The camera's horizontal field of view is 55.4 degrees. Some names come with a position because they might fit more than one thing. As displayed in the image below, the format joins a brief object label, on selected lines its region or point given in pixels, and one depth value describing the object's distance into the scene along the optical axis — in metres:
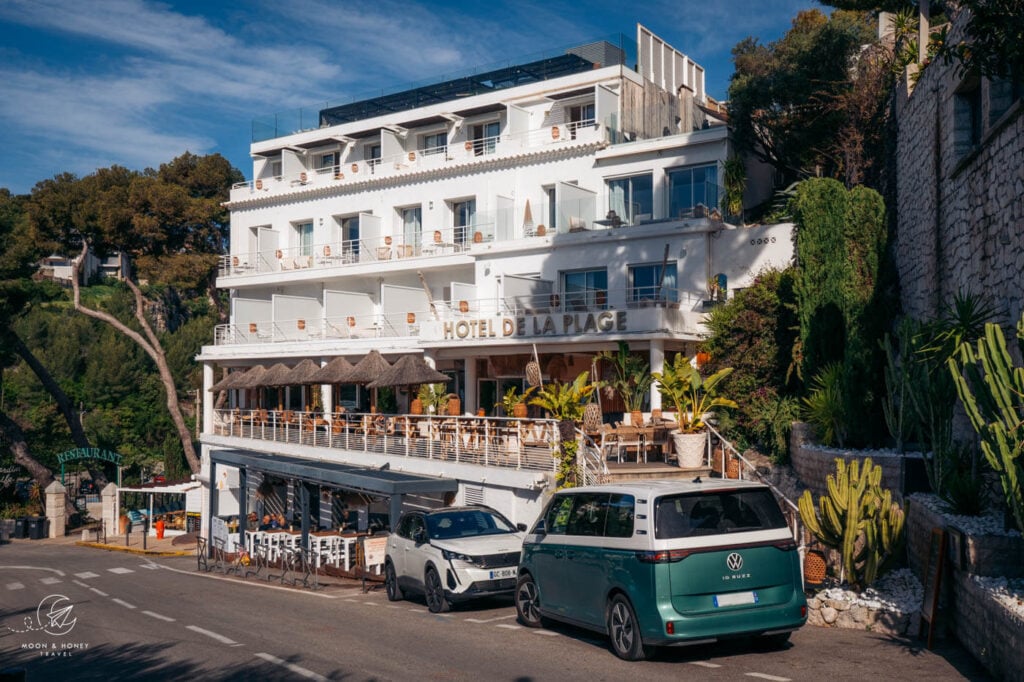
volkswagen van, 10.42
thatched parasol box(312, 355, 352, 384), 32.22
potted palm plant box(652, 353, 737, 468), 21.39
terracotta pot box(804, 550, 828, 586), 15.10
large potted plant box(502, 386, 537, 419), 26.19
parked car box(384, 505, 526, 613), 15.59
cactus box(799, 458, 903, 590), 13.04
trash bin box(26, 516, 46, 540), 43.31
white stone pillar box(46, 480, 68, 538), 43.78
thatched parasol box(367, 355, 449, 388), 28.28
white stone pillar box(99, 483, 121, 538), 42.12
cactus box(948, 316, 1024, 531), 10.28
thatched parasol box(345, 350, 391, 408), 30.86
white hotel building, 27.42
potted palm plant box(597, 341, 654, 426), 26.86
